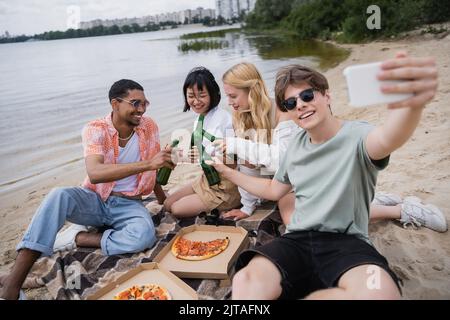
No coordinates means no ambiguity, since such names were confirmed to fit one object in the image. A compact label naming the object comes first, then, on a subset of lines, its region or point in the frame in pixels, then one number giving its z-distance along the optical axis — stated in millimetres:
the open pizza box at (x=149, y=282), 2705
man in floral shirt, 3259
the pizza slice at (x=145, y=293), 2652
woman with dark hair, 3738
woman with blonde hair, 3402
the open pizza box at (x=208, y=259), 3014
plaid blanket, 3035
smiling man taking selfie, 2043
